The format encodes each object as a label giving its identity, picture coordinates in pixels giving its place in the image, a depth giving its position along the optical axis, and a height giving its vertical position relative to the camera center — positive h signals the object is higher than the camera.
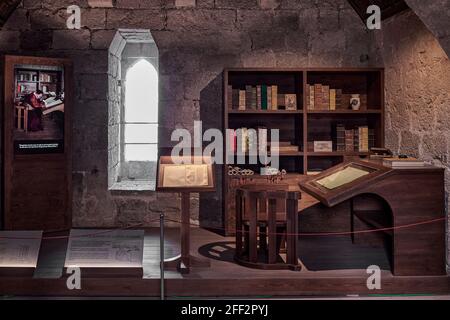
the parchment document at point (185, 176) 4.29 -0.06
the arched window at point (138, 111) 8.32 +0.93
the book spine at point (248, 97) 5.79 +0.79
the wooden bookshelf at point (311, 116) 5.85 +0.62
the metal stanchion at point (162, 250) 3.64 -0.57
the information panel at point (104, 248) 3.94 -0.60
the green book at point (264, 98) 5.80 +0.78
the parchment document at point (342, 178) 4.19 -0.07
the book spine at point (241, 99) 5.77 +0.76
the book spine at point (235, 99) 5.82 +0.77
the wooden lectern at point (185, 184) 4.25 -0.12
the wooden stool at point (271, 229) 4.30 -0.49
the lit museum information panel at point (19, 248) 3.93 -0.60
